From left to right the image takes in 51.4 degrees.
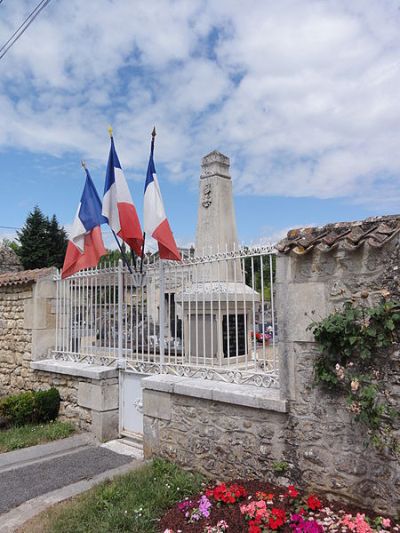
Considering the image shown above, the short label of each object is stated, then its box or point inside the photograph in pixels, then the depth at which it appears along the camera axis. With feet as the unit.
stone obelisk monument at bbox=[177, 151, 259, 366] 15.20
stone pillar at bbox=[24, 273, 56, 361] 23.27
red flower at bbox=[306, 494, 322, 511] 10.56
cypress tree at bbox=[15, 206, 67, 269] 66.71
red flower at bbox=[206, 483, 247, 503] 11.32
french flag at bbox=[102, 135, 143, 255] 18.38
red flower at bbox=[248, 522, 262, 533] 9.65
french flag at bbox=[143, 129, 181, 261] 17.08
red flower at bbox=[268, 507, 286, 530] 9.86
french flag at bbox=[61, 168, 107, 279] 19.62
